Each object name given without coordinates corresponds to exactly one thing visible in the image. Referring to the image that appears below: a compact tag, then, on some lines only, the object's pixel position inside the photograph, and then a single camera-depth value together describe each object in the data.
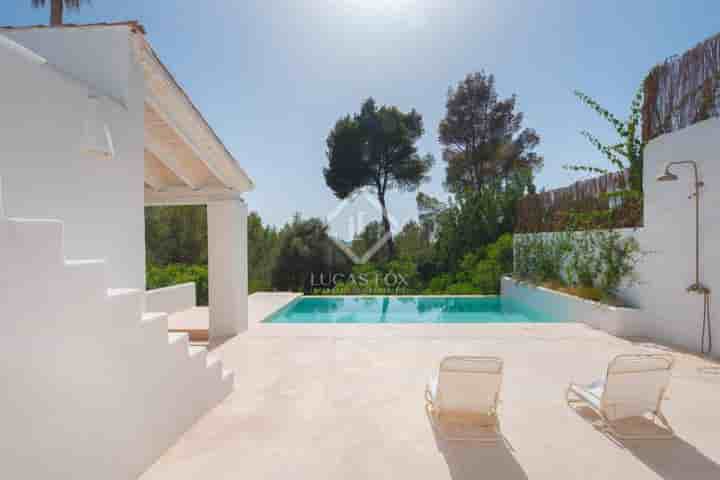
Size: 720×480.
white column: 8.86
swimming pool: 12.77
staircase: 2.31
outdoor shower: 7.40
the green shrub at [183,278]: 15.06
